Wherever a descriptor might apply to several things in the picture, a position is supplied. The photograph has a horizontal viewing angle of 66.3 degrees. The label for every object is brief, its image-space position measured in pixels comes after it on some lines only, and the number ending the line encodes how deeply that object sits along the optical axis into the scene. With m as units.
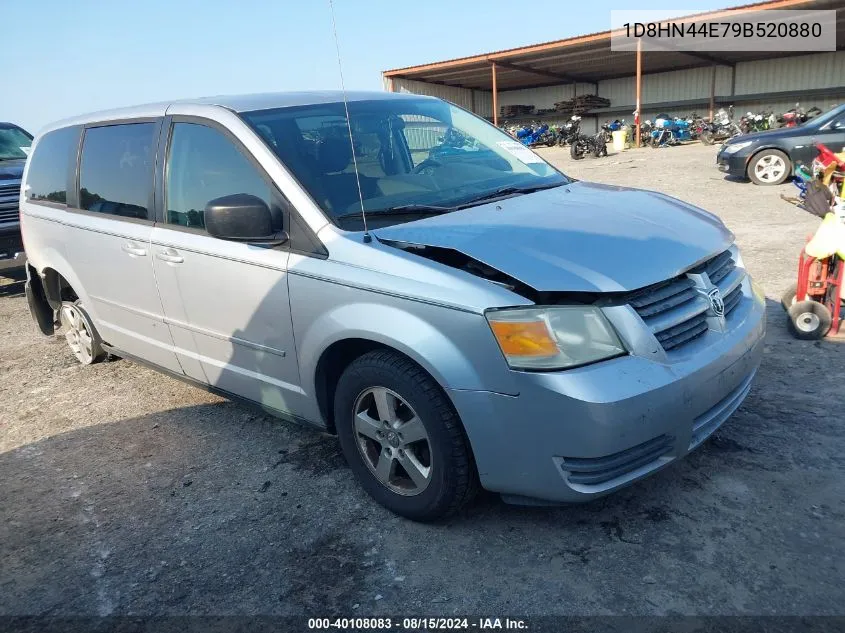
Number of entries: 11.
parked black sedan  11.04
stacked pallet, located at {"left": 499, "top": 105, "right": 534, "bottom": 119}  33.03
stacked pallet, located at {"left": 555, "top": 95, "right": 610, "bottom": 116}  30.58
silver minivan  2.25
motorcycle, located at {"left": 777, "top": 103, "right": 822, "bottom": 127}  16.66
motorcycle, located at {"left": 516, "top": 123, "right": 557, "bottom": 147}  28.70
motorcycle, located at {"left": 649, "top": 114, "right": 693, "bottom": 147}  22.95
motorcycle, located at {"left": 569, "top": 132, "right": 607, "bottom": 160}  20.61
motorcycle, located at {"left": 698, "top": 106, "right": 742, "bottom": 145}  21.58
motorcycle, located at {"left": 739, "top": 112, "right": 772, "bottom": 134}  21.75
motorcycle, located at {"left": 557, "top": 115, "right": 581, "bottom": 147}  24.23
